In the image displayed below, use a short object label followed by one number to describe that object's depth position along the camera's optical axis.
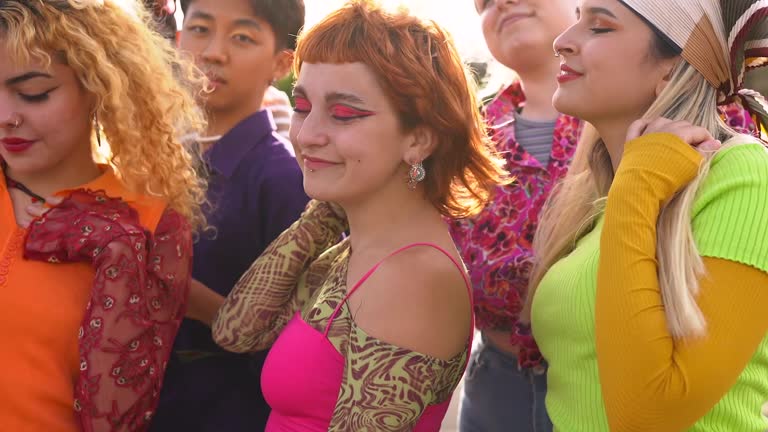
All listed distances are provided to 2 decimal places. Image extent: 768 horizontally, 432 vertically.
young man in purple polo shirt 2.59
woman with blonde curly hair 2.07
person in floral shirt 2.61
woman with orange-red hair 1.89
